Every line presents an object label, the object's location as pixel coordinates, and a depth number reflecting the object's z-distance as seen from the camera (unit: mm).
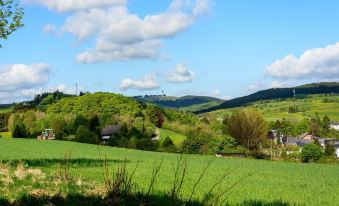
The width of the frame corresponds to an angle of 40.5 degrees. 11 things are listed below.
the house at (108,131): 115144
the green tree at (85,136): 97269
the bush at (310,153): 99562
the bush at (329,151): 125038
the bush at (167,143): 99281
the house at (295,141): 182150
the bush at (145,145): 94062
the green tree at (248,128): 121812
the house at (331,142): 179750
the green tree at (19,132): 106938
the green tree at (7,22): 23219
